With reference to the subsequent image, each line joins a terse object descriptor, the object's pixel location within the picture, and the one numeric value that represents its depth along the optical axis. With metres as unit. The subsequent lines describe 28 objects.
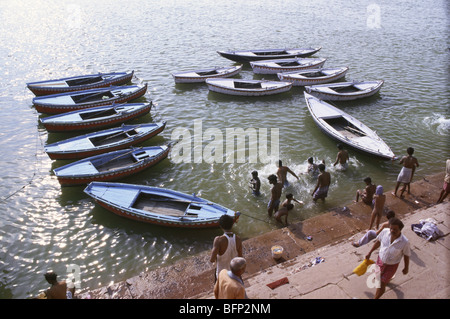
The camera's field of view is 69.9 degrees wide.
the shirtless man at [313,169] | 14.14
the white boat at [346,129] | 15.15
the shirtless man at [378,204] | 10.29
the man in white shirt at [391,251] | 6.63
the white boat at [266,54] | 27.52
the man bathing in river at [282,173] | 12.79
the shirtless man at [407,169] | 12.08
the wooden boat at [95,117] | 17.33
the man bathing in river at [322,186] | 12.26
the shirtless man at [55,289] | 7.51
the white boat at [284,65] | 25.16
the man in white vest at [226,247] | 6.88
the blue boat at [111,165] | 13.48
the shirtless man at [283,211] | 11.64
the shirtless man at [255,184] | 12.86
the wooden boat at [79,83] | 20.83
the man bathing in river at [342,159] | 14.46
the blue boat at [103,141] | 15.00
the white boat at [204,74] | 23.72
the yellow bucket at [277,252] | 9.77
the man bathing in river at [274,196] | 11.54
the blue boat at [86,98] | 18.98
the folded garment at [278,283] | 8.30
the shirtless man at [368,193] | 11.98
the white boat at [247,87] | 21.83
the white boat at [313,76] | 23.17
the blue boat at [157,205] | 11.36
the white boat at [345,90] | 20.83
